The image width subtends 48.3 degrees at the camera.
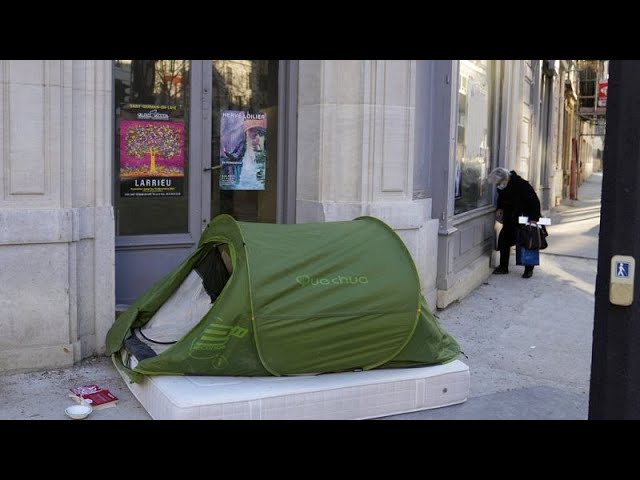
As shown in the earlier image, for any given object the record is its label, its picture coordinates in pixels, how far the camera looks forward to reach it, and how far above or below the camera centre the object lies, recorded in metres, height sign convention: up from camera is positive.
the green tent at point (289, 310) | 4.41 -0.93
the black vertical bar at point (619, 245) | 2.91 -0.29
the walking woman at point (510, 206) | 9.89 -0.46
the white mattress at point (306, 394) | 4.21 -1.41
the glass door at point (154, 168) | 6.22 -0.03
